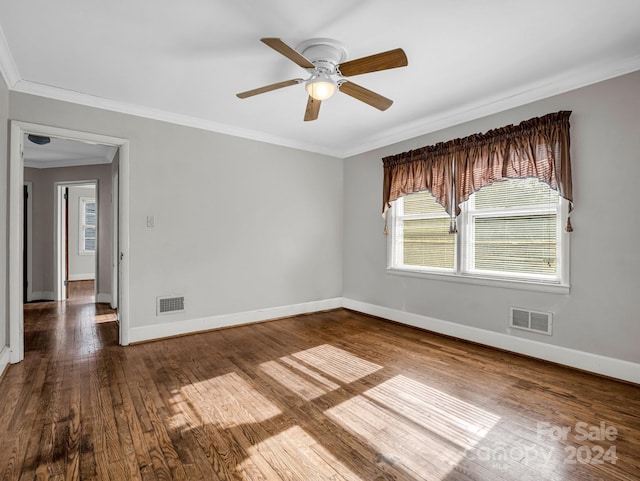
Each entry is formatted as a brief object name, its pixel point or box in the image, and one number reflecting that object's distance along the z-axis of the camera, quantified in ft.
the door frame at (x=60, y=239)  19.54
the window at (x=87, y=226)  28.71
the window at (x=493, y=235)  10.32
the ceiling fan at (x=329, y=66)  7.15
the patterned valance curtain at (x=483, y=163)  9.75
